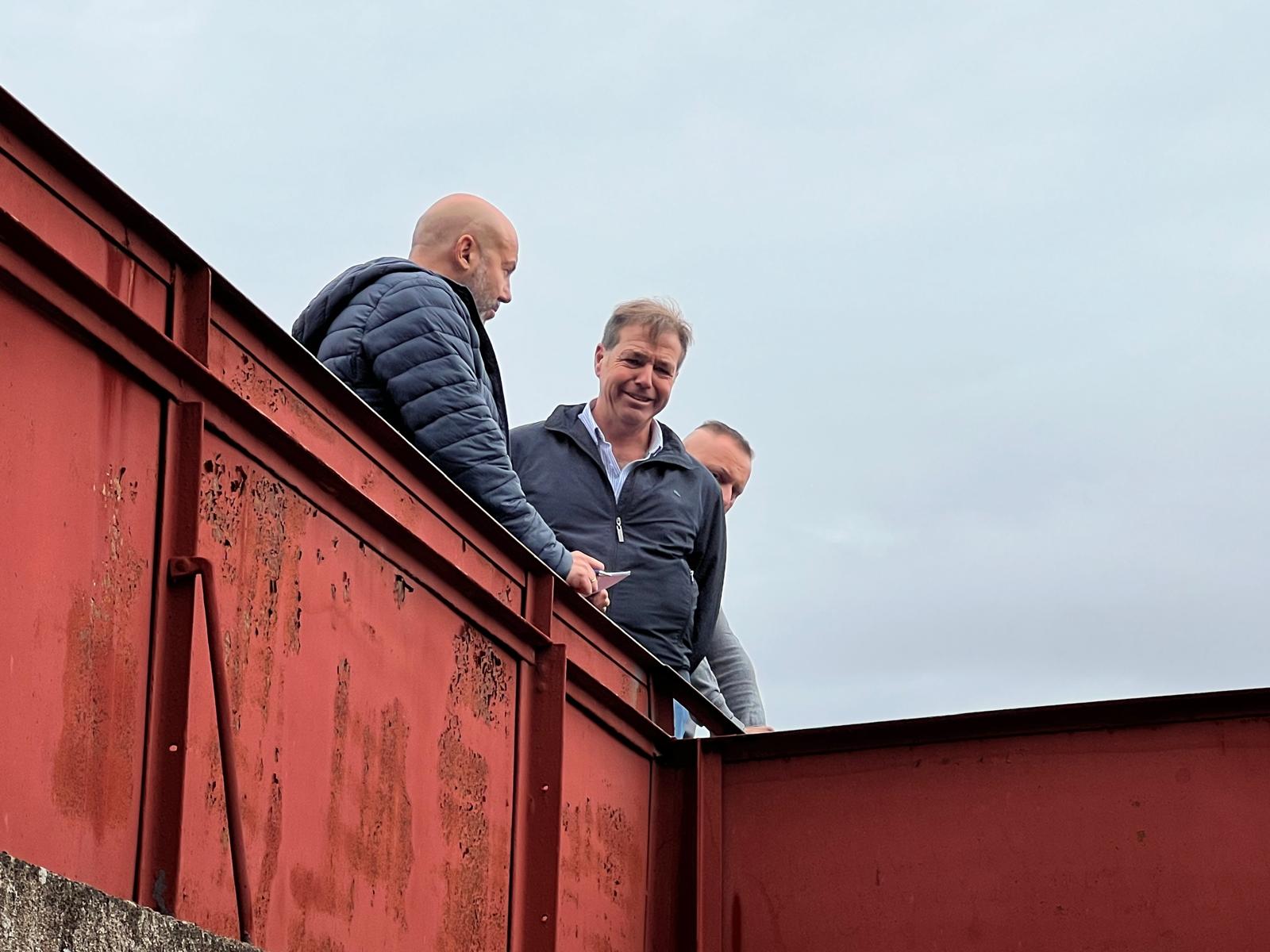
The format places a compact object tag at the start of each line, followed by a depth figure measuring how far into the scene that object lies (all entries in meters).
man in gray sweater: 7.70
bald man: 5.34
